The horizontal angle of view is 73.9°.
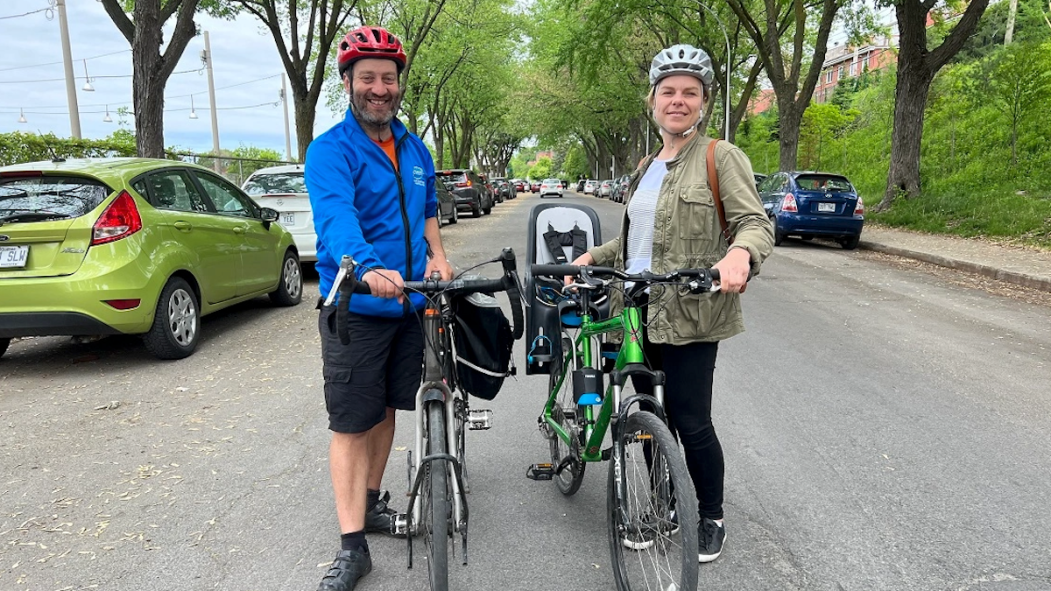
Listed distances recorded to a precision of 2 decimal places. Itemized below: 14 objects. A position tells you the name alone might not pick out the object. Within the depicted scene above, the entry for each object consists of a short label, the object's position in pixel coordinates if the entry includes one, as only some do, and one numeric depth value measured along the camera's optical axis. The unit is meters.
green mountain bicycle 2.24
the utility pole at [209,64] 24.94
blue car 14.02
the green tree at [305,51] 17.20
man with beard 2.49
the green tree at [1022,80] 17.17
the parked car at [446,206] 19.75
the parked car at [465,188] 24.48
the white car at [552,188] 53.05
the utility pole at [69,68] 13.63
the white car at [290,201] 9.67
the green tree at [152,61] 9.85
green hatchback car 5.18
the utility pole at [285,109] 33.26
